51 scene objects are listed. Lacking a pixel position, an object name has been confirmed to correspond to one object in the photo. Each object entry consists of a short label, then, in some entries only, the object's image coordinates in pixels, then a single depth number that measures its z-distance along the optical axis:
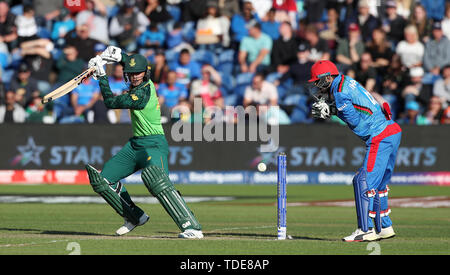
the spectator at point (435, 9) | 25.22
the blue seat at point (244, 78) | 24.08
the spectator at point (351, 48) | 24.22
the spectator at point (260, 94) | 23.12
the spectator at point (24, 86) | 23.30
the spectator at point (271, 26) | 24.91
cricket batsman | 11.34
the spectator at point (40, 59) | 23.91
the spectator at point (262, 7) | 25.47
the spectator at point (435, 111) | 23.05
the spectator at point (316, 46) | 24.23
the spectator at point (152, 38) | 24.62
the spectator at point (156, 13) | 25.09
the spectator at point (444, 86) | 23.50
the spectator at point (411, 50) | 24.39
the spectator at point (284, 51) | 24.52
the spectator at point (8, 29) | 24.92
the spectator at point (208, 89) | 23.08
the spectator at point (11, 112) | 22.86
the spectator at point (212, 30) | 24.81
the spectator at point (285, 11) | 25.31
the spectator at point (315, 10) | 25.27
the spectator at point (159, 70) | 23.41
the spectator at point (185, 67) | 23.84
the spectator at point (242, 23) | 24.89
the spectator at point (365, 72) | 23.22
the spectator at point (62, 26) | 24.98
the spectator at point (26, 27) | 24.80
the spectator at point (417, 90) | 23.66
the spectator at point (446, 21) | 25.14
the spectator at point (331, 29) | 24.80
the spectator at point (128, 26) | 24.73
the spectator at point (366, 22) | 24.89
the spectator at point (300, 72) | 23.87
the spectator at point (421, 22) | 24.92
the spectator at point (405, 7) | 25.44
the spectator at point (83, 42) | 24.06
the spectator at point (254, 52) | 24.44
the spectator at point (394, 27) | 24.94
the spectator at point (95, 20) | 24.84
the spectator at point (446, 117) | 22.84
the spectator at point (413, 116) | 23.17
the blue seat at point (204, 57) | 24.38
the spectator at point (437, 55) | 24.31
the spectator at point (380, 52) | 24.20
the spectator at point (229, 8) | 25.27
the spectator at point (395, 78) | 23.94
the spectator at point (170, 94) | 22.89
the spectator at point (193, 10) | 25.28
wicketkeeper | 11.28
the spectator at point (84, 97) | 23.17
